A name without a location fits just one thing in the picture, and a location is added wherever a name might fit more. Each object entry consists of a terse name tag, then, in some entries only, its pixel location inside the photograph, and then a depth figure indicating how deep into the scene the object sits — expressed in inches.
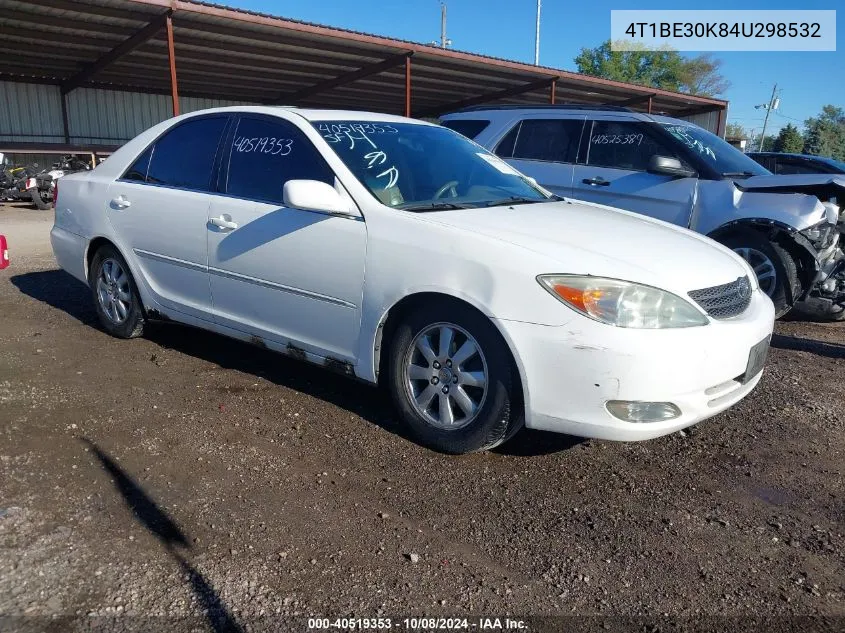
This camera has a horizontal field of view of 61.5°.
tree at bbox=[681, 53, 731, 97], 2536.9
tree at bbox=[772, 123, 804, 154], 2039.2
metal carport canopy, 517.7
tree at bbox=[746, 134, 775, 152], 2707.2
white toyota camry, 119.3
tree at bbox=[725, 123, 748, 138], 3383.4
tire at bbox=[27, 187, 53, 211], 618.1
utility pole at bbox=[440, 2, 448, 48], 2035.2
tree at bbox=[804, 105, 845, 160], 2221.9
